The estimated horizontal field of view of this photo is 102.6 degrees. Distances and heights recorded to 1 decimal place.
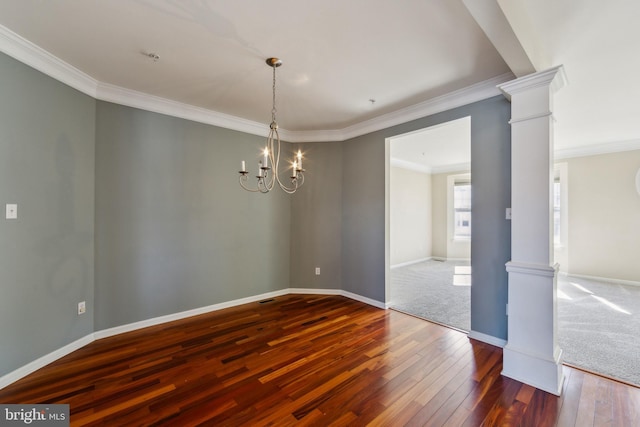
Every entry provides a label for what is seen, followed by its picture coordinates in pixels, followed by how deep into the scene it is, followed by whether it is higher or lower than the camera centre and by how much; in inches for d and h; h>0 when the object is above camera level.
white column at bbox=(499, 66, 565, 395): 77.9 -7.9
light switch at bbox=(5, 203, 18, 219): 79.4 +0.6
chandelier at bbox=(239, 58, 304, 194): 87.4 +21.9
